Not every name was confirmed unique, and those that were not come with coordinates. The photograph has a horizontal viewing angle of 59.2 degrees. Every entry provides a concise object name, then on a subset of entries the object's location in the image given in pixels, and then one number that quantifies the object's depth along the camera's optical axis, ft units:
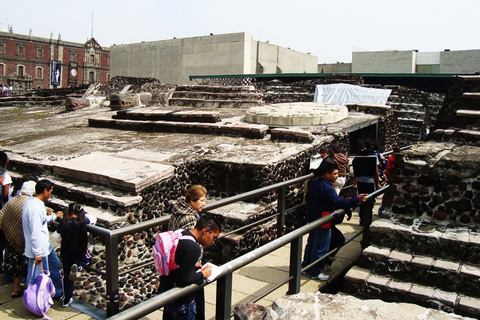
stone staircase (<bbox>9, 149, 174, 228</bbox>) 17.34
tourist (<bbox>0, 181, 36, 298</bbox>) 13.26
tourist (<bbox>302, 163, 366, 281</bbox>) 13.61
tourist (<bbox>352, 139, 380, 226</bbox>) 19.93
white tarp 43.61
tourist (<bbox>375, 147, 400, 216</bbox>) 14.48
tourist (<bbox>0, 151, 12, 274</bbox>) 15.68
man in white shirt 12.57
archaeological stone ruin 12.44
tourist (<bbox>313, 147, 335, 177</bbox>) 14.44
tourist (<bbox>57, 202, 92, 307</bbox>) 12.88
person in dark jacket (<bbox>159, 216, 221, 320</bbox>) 8.12
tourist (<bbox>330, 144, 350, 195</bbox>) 17.76
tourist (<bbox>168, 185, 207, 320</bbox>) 9.98
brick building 178.29
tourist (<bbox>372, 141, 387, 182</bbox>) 21.63
